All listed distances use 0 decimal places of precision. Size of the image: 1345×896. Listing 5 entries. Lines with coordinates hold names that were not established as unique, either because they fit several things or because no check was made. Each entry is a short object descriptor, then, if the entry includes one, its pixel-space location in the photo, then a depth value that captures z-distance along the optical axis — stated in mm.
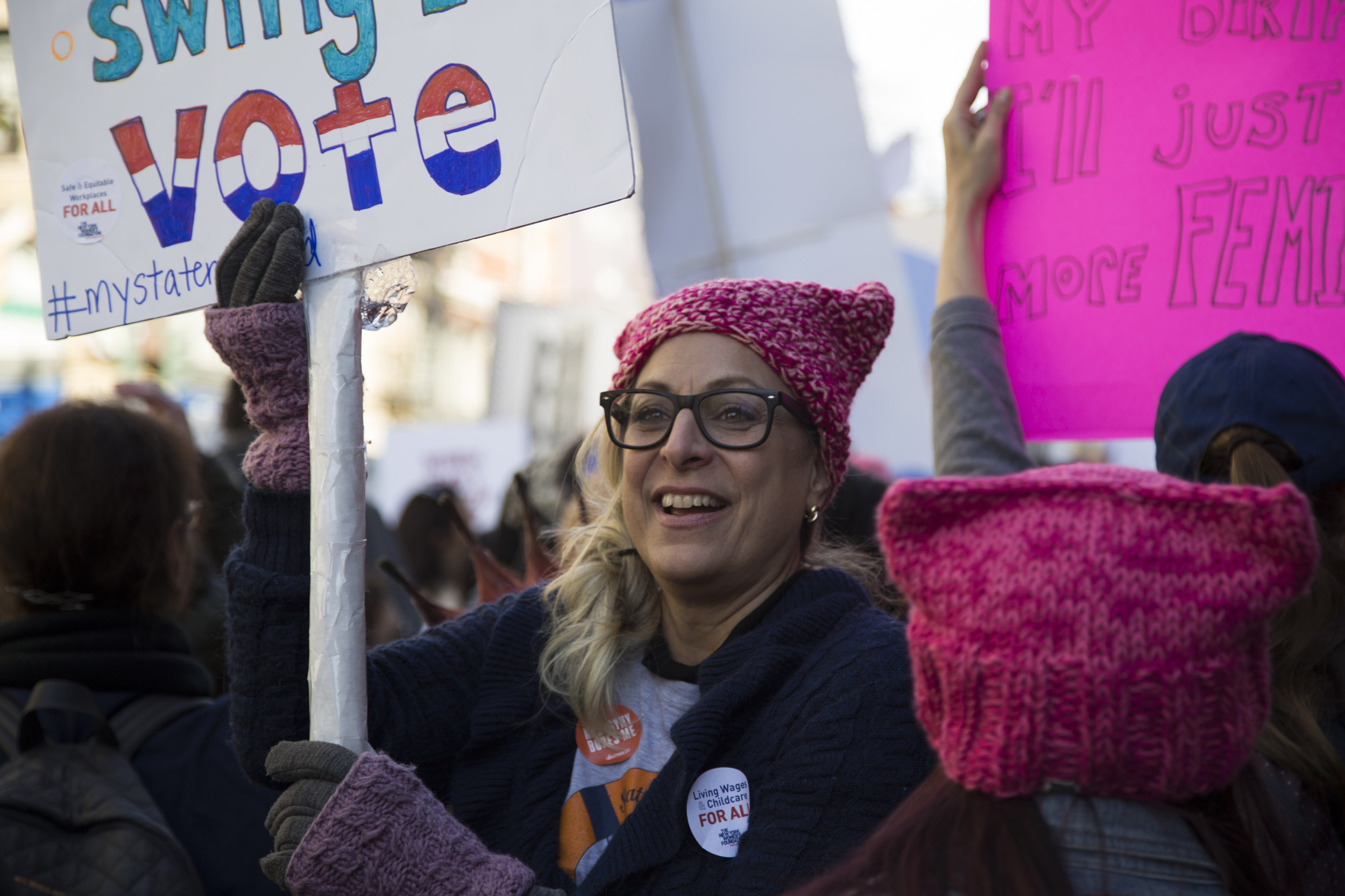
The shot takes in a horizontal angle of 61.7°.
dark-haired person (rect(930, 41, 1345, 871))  1434
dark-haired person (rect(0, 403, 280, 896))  2016
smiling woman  1552
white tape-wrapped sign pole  1640
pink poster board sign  2113
